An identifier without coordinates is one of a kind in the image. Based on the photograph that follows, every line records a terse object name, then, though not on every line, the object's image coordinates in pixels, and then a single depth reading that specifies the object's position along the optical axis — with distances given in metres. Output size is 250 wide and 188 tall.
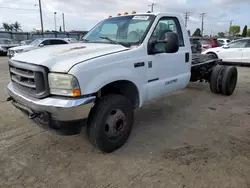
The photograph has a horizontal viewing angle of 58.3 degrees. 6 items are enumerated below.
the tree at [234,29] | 95.21
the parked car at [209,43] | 14.71
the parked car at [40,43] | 14.73
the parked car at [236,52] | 11.11
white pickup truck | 2.54
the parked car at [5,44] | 20.17
